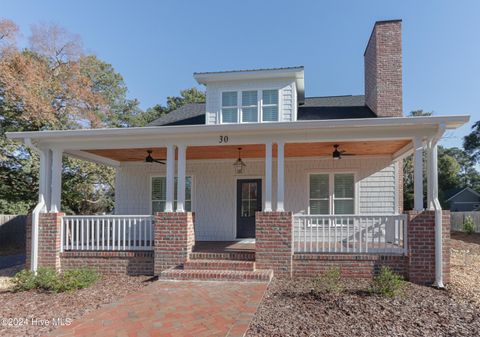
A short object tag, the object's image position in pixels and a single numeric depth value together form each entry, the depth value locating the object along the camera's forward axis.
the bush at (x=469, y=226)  15.47
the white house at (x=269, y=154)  6.83
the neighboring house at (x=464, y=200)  34.28
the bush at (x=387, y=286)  5.37
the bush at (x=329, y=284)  5.48
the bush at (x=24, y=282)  6.24
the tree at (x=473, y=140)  28.53
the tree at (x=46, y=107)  15.68
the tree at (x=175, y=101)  30.58
